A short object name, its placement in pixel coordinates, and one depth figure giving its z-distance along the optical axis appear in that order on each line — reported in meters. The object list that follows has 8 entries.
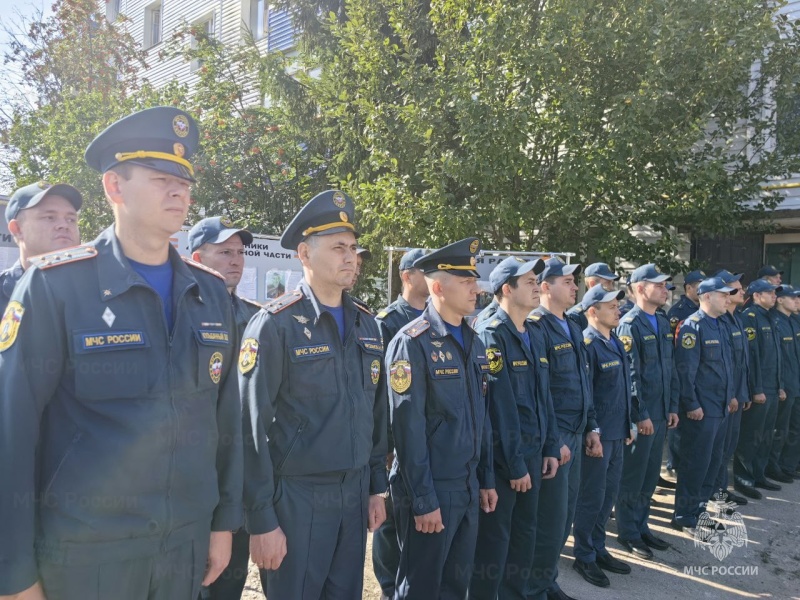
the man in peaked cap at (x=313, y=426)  2.39
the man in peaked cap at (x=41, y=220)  3.12
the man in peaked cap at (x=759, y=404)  6.88
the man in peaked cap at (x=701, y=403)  5.40
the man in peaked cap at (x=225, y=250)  3.68
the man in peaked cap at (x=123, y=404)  1.61
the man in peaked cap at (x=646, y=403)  4.90
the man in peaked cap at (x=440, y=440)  2.99
